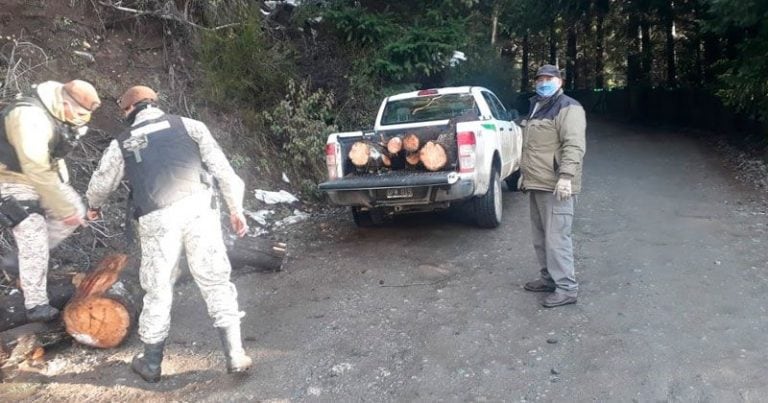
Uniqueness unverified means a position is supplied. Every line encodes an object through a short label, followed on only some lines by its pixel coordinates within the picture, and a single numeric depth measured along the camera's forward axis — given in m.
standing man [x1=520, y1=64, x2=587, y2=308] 4.79
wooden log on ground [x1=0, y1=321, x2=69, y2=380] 4.19
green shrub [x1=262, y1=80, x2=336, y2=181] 9.05
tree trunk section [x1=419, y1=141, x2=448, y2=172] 6.65
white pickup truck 6.37
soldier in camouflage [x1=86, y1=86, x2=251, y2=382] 3.76
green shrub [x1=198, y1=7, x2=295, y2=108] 8.83
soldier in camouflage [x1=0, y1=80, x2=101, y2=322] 4.06
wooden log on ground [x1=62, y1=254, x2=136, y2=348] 4.38
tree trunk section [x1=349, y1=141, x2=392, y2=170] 6.93
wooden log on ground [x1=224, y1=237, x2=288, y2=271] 5.95
